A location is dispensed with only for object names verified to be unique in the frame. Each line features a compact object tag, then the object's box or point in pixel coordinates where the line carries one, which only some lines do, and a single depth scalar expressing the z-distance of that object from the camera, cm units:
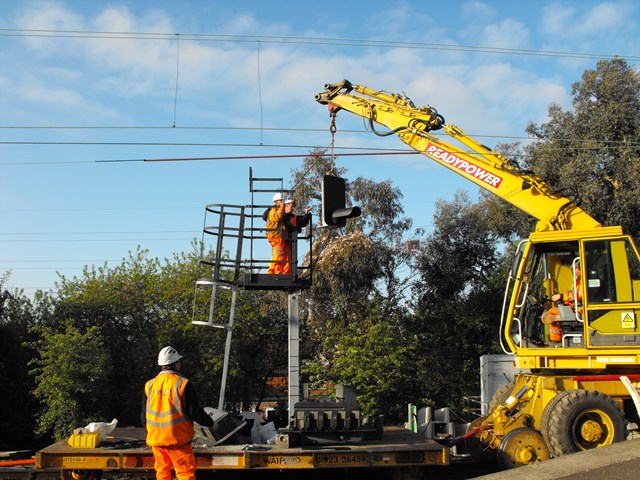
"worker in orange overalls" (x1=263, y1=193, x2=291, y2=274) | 1049
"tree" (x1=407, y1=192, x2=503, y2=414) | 2594
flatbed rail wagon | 858
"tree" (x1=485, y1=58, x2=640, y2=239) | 2427
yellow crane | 977
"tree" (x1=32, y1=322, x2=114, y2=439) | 2236
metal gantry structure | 1018
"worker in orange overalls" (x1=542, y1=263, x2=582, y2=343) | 1055
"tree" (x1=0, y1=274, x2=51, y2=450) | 2447
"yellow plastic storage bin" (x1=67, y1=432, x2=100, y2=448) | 904
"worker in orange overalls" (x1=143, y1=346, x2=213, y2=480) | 730
